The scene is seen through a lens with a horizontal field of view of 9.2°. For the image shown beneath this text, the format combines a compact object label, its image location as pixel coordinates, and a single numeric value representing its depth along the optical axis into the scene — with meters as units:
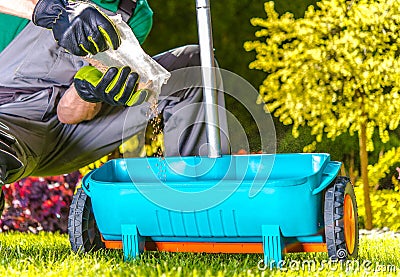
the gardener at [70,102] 4.42
